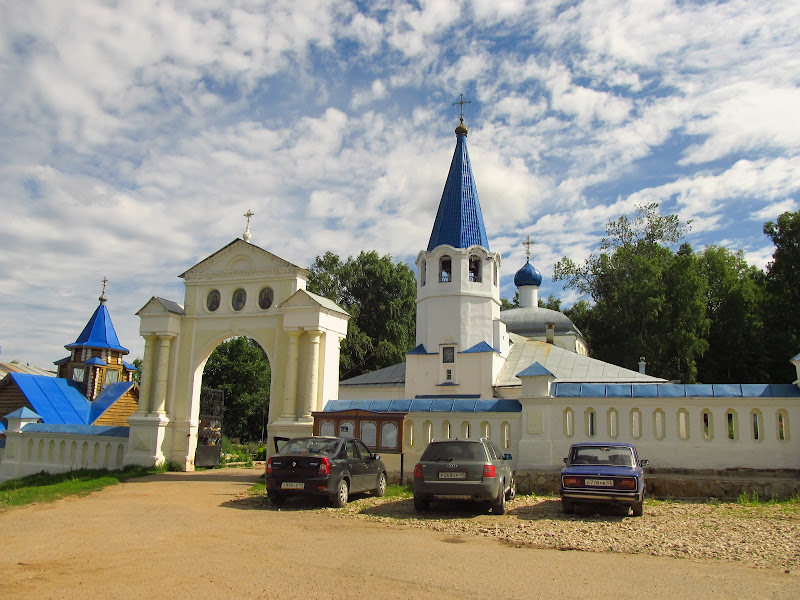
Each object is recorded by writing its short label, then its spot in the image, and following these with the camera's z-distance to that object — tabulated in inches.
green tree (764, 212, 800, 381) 1259.8
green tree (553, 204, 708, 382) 1357.0
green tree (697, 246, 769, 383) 1424.7
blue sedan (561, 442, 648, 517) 365.4
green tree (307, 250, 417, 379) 1706.4
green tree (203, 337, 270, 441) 1724.9
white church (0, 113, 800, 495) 468.1
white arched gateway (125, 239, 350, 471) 644.7
